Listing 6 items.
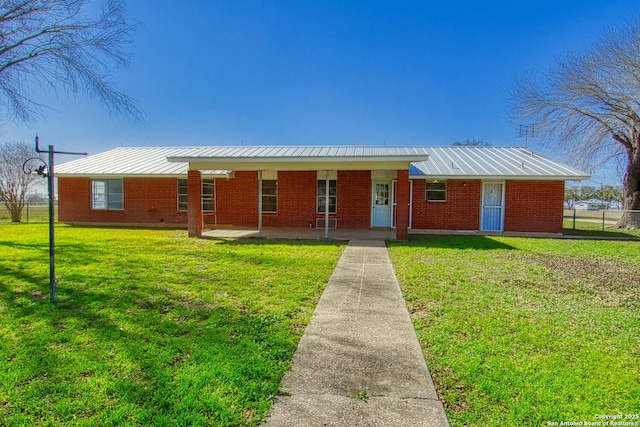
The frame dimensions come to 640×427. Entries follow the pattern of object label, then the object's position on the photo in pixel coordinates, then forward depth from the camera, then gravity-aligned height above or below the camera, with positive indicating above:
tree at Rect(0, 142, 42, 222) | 19.53 +0.91
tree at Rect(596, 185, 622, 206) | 47.72 +1.63
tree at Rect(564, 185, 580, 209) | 53.00 +1.76
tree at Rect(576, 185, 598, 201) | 53.62 +2.04
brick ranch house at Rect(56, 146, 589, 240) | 14.10 +0.44
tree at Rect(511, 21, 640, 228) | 17.48 +5.09
